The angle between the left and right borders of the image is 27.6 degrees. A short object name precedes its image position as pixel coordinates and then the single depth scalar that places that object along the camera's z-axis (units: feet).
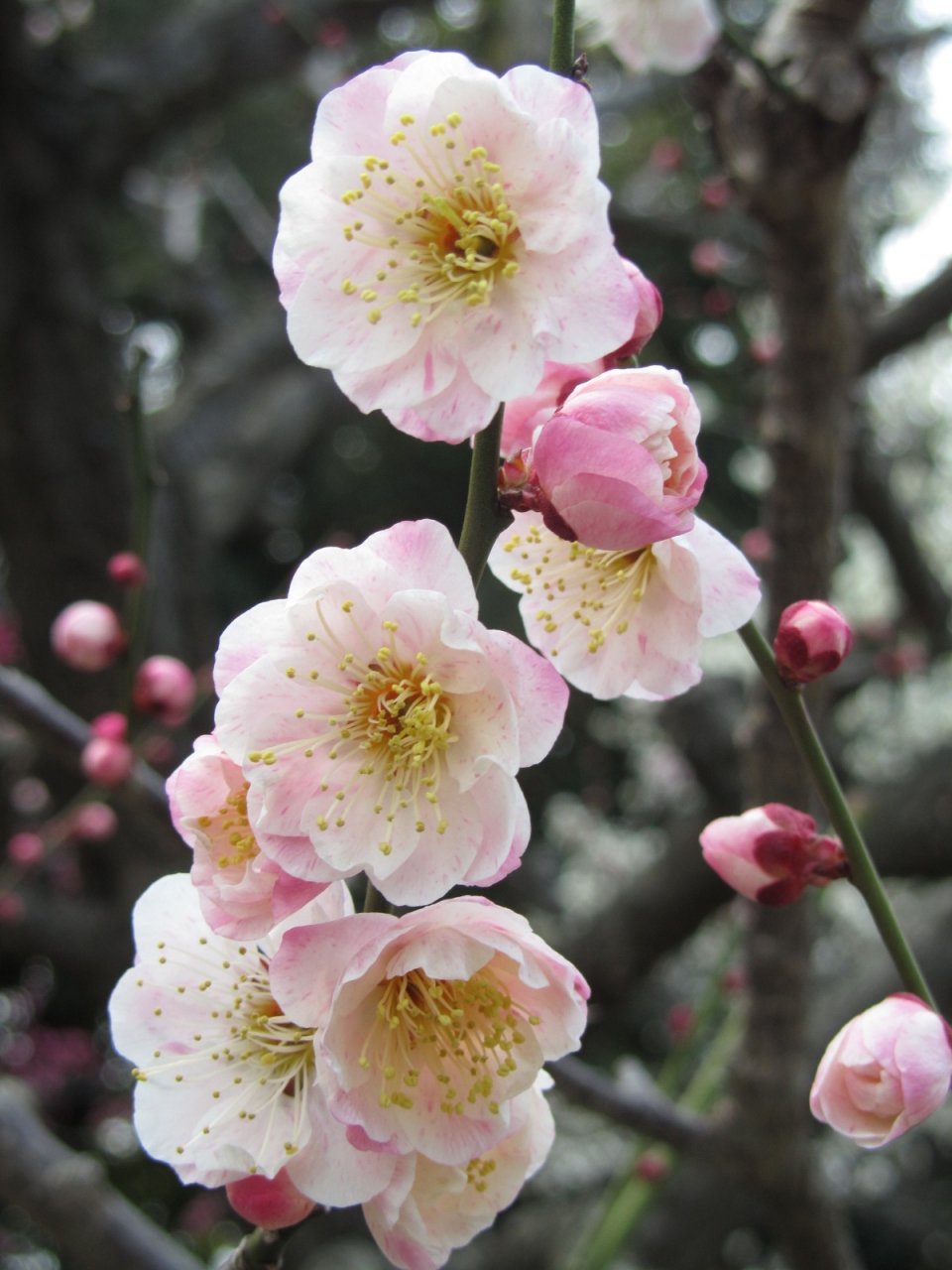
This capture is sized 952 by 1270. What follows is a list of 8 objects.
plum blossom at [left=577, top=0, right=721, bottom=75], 1.04
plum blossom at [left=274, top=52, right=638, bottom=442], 0.52
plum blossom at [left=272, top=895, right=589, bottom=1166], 0.50
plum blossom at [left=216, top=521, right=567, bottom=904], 0.50
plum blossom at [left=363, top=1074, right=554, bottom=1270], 0.52
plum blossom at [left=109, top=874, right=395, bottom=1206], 0.52
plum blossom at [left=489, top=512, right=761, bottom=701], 0.56
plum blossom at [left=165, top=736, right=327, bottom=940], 0.50
